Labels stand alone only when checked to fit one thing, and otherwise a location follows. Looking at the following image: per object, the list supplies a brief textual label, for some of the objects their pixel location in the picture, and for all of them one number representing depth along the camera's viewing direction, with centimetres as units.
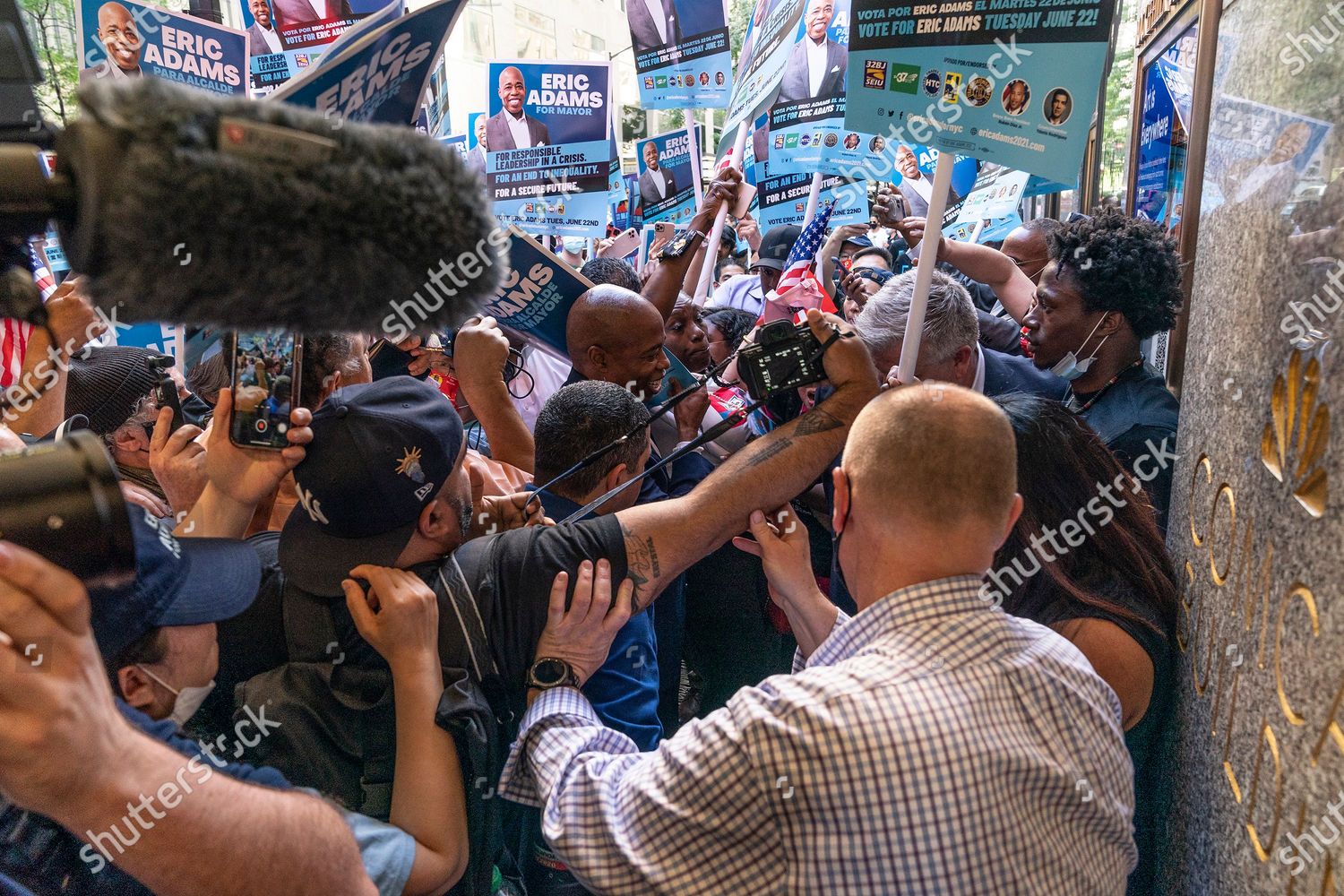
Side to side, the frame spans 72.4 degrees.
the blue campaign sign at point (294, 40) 590
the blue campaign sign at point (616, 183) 835
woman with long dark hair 188
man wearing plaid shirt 124
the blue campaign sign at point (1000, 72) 247
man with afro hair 300
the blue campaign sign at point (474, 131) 1011
